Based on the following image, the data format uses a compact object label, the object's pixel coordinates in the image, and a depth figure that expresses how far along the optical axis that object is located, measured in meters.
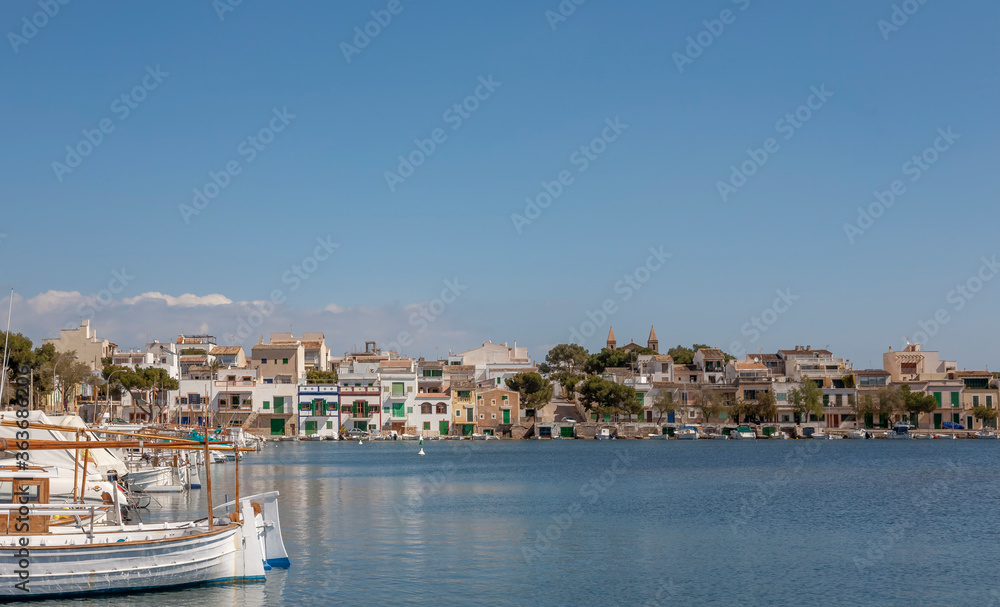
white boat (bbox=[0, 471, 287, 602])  19.72
